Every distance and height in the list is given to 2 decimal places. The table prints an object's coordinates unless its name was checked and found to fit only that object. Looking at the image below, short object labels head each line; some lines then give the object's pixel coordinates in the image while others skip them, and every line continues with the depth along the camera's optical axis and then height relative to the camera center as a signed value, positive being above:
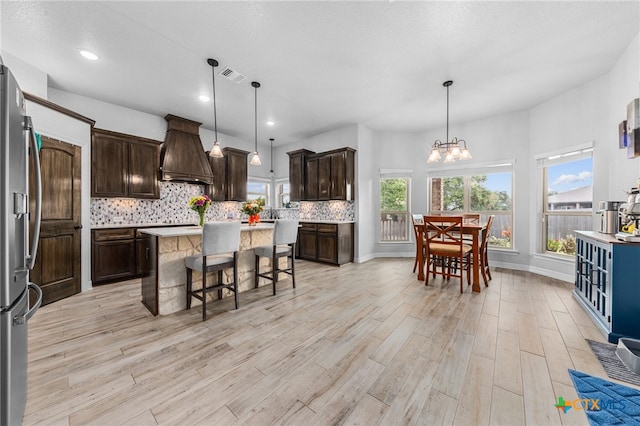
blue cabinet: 2.10 -0.70
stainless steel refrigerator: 1.04 -0.19
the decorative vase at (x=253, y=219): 3.48 -0.13
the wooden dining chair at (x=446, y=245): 3.43 -0.53
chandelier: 3.45 +0.87
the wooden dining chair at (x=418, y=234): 3.90 -0.39
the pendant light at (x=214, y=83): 3.03 +1.90
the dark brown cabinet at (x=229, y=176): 5.51 +0.82
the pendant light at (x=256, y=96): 3.57 +1.92
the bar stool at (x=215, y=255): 2.56 -0.53
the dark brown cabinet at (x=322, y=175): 5.26 +0.85
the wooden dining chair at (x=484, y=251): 3.70 -0.64
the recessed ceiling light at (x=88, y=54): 2.83 +1.90
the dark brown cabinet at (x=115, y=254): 3.70 -0.74
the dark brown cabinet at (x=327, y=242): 4.99 -0.70
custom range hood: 4.57 +1.11
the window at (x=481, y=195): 4.83 +0.36
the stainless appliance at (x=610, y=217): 2.62 -0.05
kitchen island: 2.65 -0.71
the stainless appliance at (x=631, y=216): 2.20 -0.03
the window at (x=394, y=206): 5.86 +0.13
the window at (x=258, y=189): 6.79 +0.64
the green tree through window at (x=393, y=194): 5.89 +0.43
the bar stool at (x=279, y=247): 3.38 -0.54
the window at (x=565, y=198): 3.72 +0.24
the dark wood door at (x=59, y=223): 2.94 -0.18
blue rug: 1.34 -1.16
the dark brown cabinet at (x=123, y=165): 3.84 +0.77
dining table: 3.35 -0.53
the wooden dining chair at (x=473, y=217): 4.58 -0.11
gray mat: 1.66 -1.16
